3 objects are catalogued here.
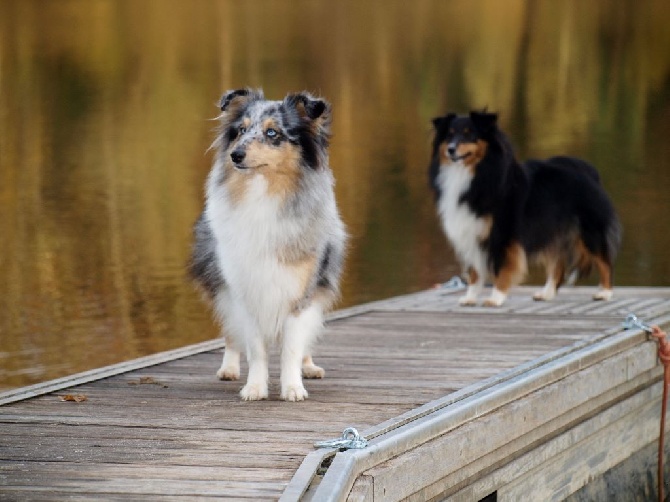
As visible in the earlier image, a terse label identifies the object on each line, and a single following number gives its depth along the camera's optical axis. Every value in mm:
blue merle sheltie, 8852
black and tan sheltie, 14898
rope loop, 11875
